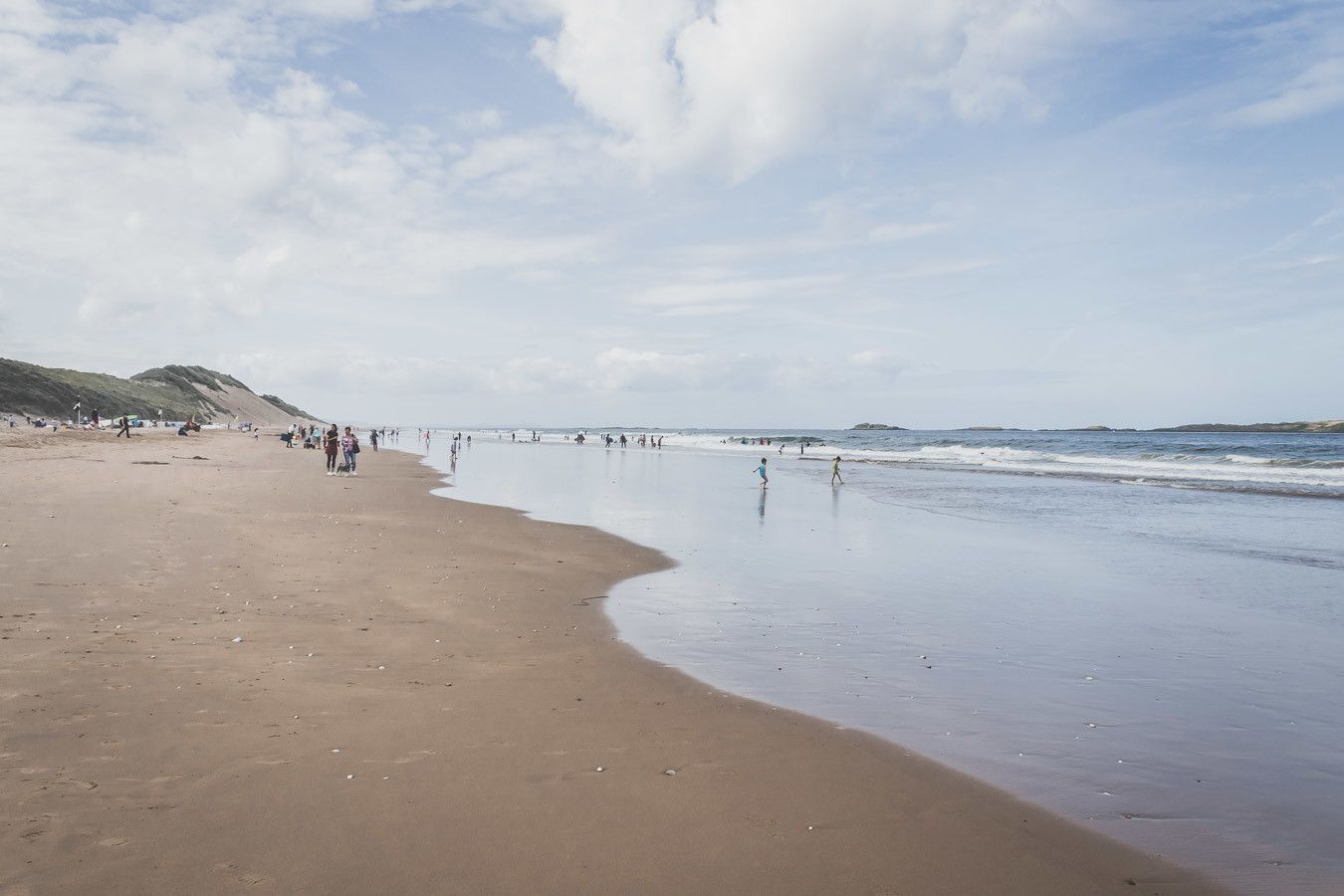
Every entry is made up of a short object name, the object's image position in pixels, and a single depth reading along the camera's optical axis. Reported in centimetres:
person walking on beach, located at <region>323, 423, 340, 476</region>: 3498
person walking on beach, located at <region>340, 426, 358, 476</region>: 3506
